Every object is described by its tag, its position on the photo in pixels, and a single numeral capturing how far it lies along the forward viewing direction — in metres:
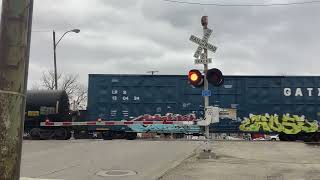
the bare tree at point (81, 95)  59.27
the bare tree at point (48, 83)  58.11
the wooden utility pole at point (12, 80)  2.50
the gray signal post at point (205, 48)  11.87
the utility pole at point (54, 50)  29.35
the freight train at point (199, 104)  20.86
